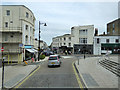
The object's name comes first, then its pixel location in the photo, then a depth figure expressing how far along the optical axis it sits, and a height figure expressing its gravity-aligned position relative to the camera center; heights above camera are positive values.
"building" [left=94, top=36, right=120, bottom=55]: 40.75 +0.86
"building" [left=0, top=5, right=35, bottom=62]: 21.27 +3.12
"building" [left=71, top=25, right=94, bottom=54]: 45.69 +3.55
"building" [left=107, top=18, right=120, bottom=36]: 50.45 +9.08
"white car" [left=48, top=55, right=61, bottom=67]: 15.37 -1.97
